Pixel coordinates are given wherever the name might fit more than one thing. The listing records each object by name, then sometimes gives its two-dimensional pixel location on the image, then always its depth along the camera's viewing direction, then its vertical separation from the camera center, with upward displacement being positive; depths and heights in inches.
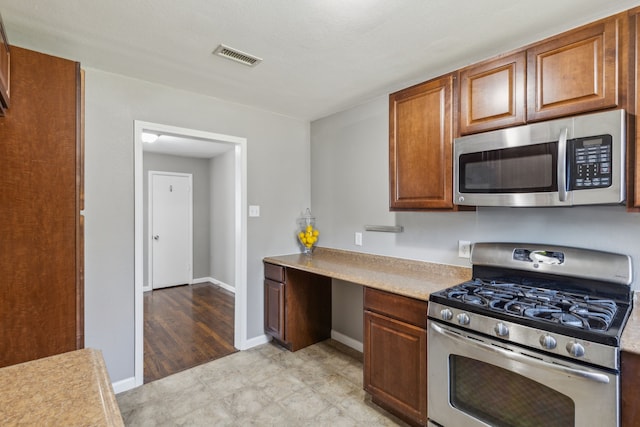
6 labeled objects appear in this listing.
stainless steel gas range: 48.3 -21.9
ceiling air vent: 79.7 +39.8
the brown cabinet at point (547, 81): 56.9 +25.8
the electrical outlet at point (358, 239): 120.0 -10.8
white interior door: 209.5 -12.1
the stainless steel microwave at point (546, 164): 55.4 +9.1
